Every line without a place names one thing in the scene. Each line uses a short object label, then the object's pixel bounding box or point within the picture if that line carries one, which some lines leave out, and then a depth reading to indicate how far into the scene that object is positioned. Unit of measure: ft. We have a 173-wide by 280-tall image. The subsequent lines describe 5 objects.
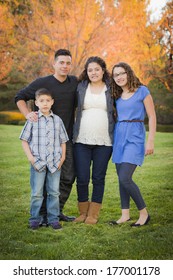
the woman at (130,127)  13.80
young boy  13.46
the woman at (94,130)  14.03
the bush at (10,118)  57.88
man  14.24
